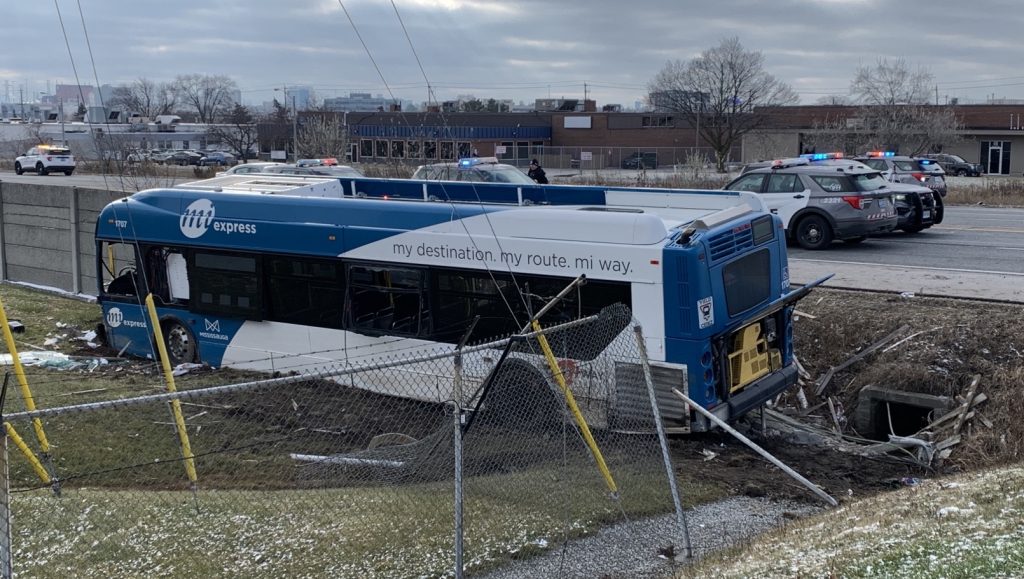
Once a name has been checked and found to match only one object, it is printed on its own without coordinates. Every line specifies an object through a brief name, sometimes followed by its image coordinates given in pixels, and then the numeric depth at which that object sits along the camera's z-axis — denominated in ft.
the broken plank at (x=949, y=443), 34.86
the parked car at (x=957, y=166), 190.19
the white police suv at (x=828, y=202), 67.51
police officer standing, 90.48
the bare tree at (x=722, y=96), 222.07
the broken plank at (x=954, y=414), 36.63
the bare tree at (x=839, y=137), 184.14
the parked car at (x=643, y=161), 218.81
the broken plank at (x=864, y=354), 42.60
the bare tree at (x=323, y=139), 155.02
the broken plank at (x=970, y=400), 35.92
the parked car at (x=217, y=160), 200.80
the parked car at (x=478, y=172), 76.13
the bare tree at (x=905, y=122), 181.57
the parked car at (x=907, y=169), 100.22
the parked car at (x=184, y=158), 216.08
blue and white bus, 31.83
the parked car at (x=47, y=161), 193.88
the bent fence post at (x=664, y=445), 23.65
